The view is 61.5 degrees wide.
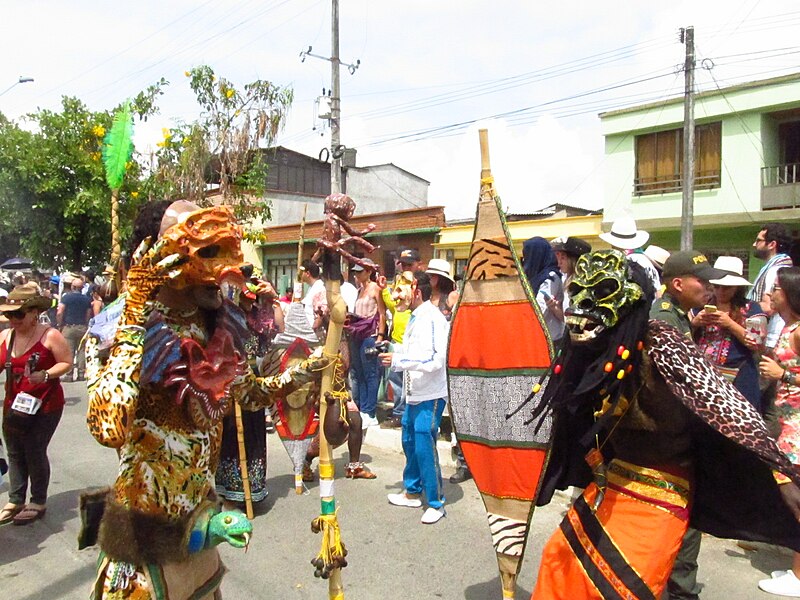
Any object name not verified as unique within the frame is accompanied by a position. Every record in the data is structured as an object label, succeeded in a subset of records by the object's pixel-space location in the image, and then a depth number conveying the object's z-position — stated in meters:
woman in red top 5.28
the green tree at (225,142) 11.51
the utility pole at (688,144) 16.70
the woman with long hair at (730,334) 4.30
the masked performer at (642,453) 2.47
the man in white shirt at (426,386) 5.31
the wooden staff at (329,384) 2.68
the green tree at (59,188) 6.57
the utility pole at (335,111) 16.92
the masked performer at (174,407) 2.15
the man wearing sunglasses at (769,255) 5.47
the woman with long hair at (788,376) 4.07
